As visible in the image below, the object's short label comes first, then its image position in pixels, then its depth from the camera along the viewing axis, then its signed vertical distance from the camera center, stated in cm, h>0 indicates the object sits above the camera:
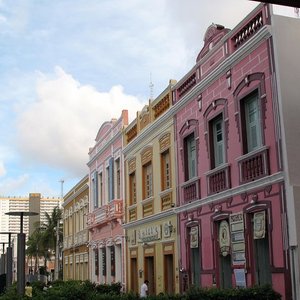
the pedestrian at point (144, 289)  2095 -86
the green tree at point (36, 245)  7712 +347
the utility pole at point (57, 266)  5624 +25
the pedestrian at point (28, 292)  1502 -59
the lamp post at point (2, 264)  3138 +42
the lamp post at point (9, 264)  2297 +26
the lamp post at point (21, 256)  1496 +38
